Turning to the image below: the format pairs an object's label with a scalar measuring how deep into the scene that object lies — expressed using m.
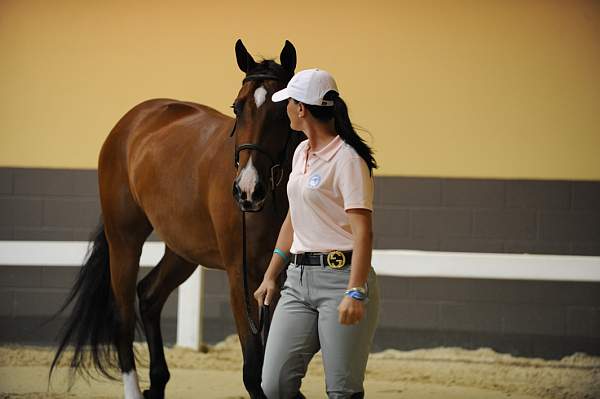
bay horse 7.47
